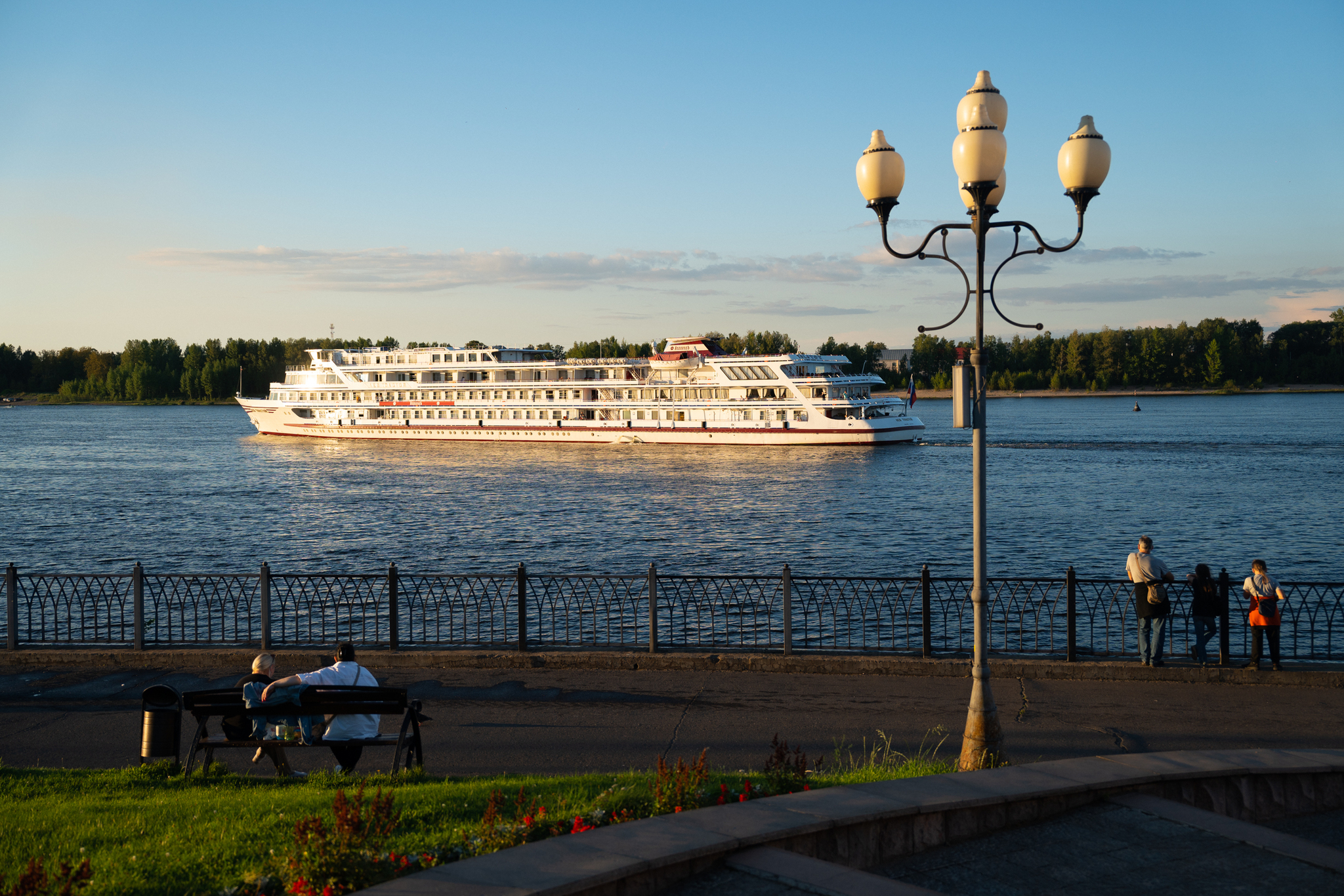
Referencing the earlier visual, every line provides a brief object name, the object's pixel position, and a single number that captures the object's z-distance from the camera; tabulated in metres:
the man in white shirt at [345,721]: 7.40
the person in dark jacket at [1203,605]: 10.97
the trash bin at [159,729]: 7.31
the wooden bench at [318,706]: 7.11
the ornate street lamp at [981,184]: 7.24
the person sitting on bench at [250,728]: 7.22
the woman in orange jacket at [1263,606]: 10.38
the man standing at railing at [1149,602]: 10.72
